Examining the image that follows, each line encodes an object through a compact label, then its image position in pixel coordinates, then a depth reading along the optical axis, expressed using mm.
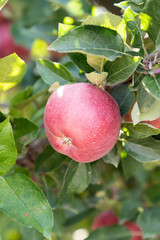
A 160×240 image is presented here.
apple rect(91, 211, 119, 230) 1791
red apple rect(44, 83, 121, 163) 874
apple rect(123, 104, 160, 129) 981
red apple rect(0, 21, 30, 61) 2529
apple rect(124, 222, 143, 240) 1654
